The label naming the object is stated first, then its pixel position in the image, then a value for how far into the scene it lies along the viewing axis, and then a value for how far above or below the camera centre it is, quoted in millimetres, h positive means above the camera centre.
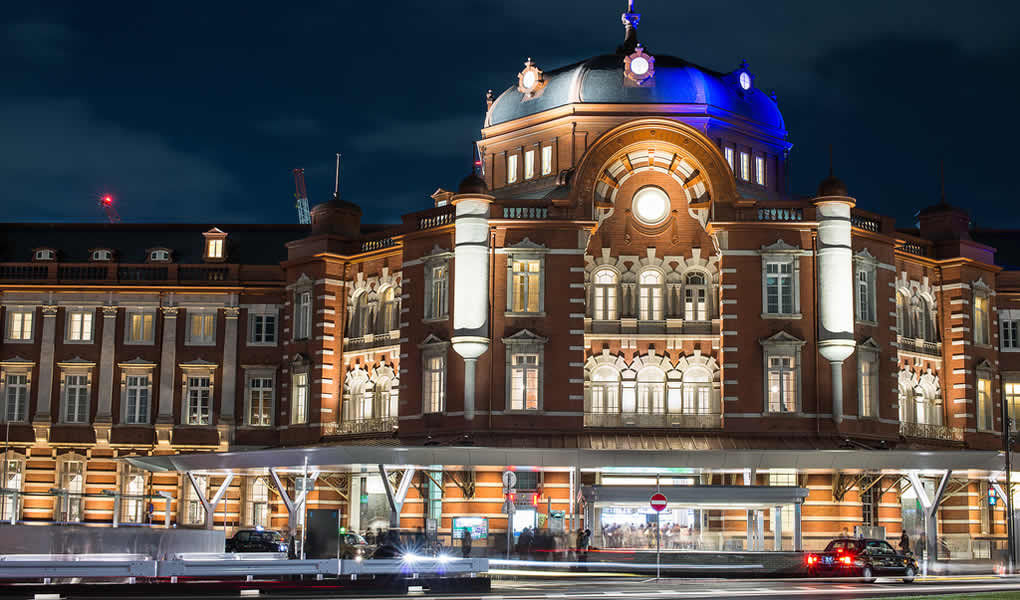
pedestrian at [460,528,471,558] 51456 -1773
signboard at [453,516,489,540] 59469 -1167
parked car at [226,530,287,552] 57469 -1951
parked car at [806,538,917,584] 45531 -1954
